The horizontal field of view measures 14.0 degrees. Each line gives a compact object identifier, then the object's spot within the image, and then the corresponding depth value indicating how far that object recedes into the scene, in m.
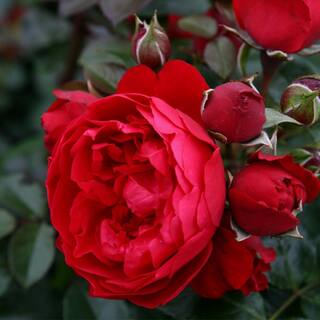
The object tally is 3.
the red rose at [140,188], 0.52
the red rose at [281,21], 0.56
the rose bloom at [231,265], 0.55
